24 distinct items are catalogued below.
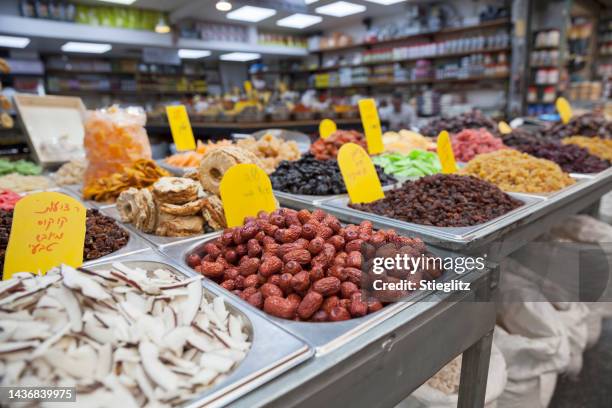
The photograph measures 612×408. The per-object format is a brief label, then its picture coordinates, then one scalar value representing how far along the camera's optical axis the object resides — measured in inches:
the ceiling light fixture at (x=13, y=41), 296.7
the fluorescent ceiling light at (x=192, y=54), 402.0
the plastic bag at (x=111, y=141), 69.9
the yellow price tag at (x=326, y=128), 109.1
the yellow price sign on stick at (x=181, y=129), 95.8
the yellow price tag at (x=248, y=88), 220.5
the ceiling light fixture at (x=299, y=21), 349.1
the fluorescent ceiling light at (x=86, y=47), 334.9
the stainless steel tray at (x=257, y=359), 23.2
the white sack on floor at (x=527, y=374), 66.4
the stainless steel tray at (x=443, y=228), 46.5
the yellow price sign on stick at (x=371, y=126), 91.1
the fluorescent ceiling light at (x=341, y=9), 307.5
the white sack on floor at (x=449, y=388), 54.4
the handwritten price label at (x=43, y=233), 37.0
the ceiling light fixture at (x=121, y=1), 286.5
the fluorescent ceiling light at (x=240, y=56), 410.6
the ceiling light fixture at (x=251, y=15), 292.4
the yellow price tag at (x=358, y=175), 58.8
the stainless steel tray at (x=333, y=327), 28.2
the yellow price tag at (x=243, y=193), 48.9
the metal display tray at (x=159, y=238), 47.2
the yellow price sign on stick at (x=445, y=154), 76.2
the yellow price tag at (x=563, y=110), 148.2
